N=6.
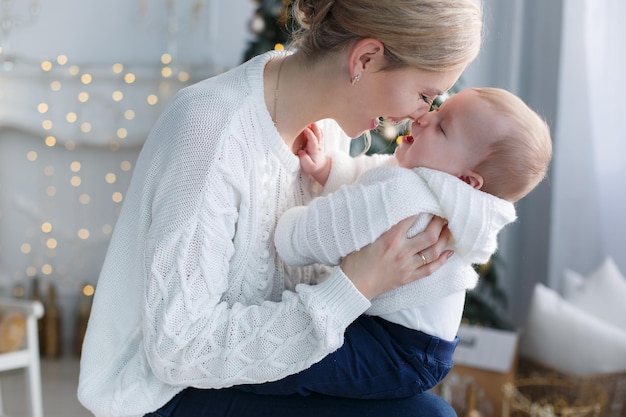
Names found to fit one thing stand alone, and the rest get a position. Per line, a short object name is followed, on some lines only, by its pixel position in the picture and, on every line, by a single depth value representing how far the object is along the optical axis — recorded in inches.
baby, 56.3
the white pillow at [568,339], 123.0
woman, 54.7
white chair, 117.3
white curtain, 138.2
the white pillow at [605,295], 129.0
